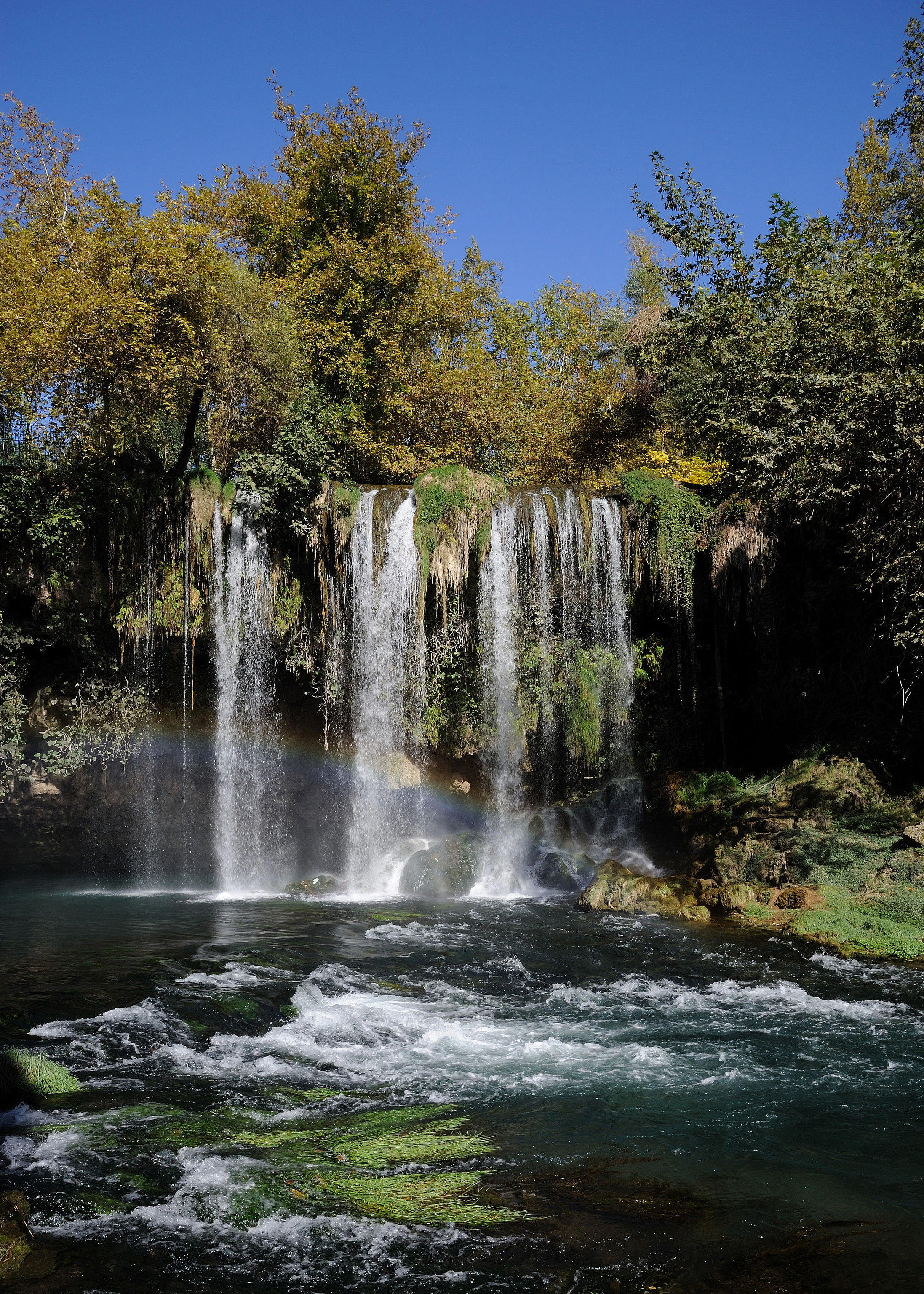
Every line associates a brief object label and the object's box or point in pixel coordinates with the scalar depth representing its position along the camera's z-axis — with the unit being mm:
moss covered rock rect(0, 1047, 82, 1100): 6018
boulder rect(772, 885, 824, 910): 12953
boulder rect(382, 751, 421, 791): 18922
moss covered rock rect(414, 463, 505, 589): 18484
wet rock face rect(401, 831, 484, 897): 16734
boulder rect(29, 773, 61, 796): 18000
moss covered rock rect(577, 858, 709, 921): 14047
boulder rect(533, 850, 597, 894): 16844
